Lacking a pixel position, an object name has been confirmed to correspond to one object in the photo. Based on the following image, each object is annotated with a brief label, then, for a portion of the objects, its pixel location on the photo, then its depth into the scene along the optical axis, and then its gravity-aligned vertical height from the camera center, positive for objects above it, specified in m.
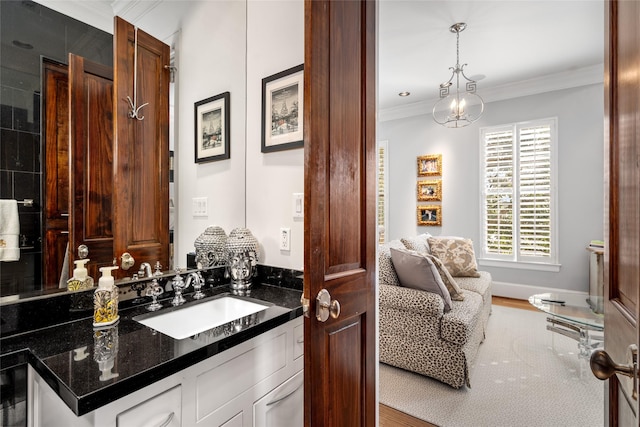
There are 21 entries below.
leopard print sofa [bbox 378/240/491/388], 2.12 -0.87
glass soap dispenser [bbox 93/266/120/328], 1.05 -0.31
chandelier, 3.02 +1.08
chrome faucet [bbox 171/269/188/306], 1.35 -0.34
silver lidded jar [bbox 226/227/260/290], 1.57 -0.23
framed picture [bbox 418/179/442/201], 4.99 +0.37
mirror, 0.93 +0.34
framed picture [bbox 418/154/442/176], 4.99 +0.79
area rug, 1.87 -1.25
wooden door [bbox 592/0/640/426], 0.63 +0.04
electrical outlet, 1.60 -0.14
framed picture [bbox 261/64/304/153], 1.56 +0.55
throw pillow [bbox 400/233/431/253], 3.27 -0.35
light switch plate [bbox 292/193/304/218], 1.56 +0.04
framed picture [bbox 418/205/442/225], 5.00 -0.04
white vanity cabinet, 0.78 -0.55
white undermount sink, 1.21 -0.45
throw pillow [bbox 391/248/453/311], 2.29 -0.47
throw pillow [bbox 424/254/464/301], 2.58 -0.60
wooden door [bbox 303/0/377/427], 0.93 +0.01
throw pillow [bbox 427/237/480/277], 3.52 -0.50
